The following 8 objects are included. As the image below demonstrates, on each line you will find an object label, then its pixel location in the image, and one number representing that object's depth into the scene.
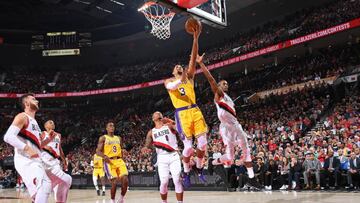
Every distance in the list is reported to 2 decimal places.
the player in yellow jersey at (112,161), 10.16
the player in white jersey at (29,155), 5.54
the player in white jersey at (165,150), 8.19
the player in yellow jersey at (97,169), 18.38
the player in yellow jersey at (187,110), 7.80
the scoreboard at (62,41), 37.62
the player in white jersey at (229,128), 8.75
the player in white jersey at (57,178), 6.70
